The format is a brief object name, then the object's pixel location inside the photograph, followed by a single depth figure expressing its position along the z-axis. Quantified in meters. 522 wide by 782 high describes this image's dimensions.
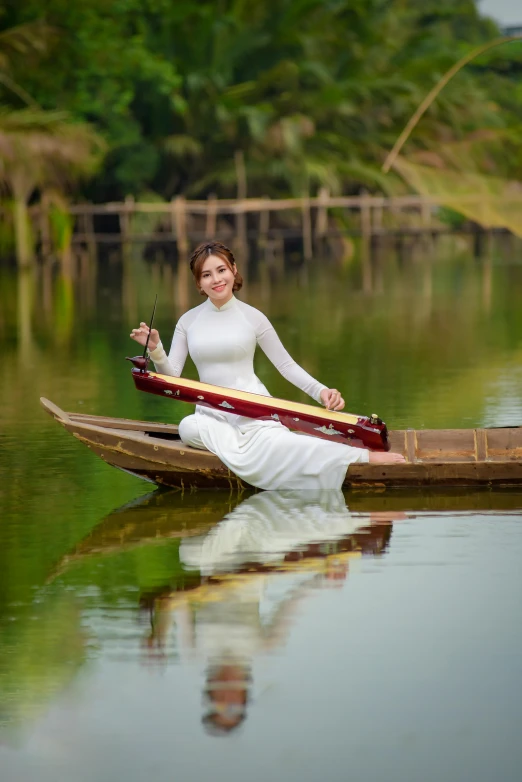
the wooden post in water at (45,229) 36.37
